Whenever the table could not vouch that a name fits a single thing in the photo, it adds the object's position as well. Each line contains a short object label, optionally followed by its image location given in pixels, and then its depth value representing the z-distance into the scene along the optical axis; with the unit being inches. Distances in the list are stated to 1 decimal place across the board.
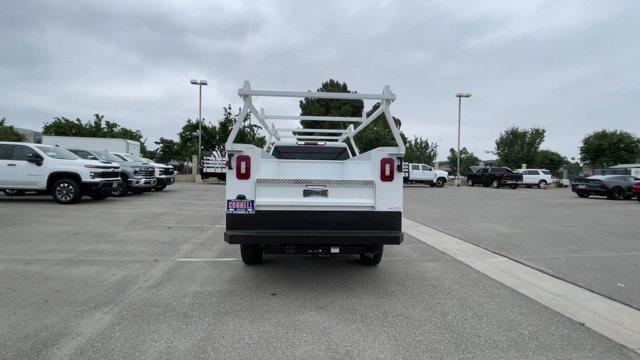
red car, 802.1
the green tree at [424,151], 2202.6
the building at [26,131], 3125.0
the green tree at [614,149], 2112.5
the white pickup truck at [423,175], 1381.6
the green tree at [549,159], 1922.9
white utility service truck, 198.1
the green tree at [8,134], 1876.2
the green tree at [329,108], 1419.8
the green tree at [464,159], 3097.9
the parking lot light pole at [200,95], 1364.4
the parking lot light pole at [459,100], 1529.3
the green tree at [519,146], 2412.6
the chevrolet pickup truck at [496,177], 1391.5
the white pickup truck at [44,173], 548.7
